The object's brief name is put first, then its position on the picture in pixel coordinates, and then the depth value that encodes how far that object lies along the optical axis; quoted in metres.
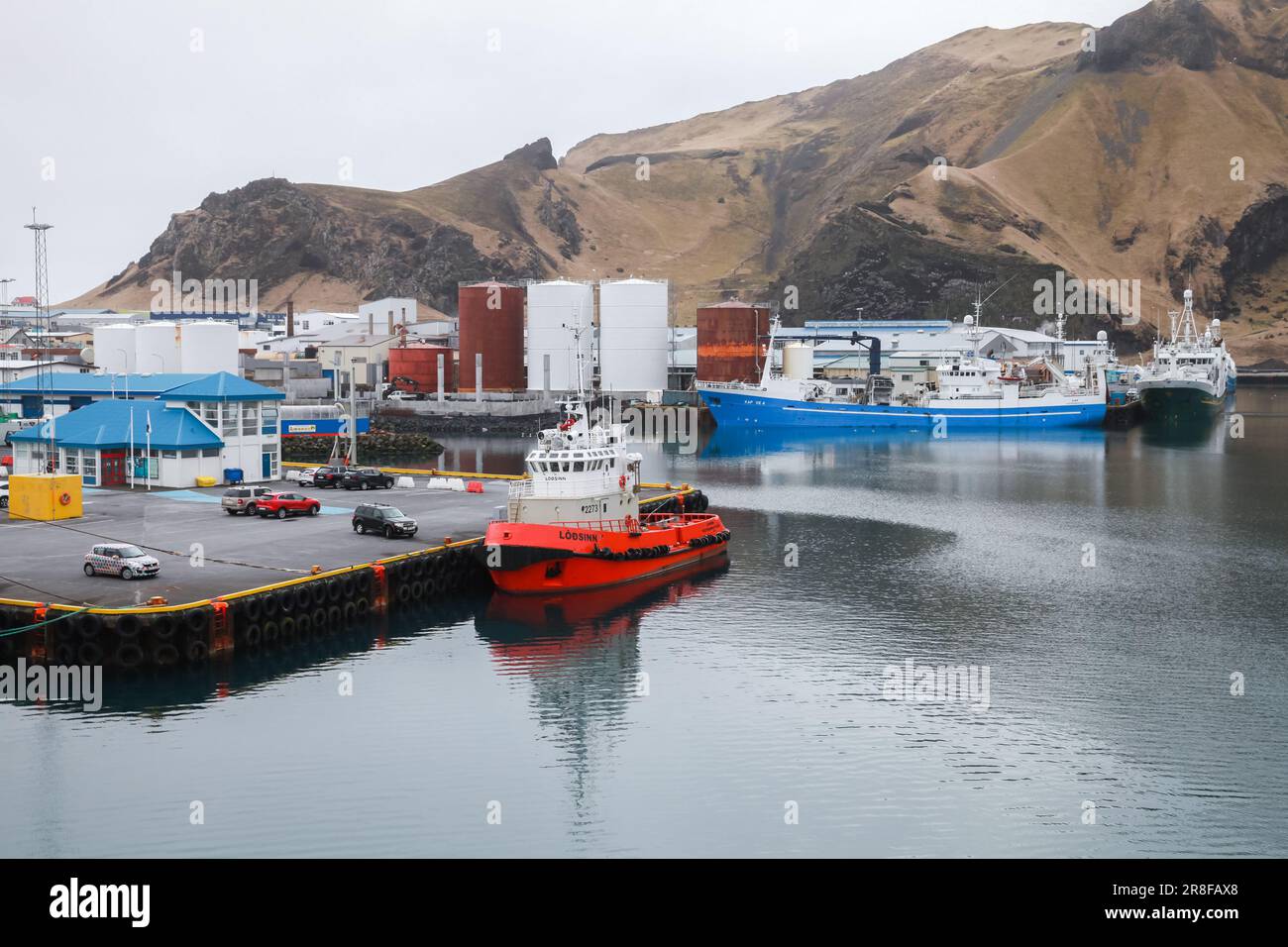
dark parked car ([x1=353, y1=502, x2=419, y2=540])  46.19
